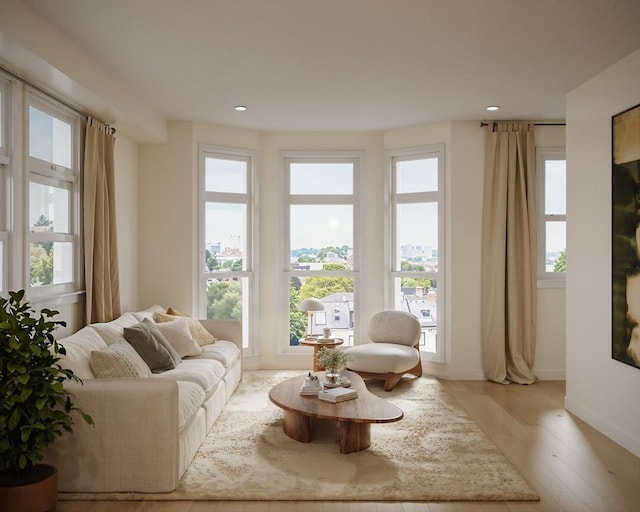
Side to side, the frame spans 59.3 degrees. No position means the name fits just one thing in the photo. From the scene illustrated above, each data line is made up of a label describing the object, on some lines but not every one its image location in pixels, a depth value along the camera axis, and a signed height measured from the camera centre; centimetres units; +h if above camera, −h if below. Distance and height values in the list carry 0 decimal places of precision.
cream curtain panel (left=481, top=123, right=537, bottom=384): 592 -1
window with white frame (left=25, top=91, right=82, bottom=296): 400 +42
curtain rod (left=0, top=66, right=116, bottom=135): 363 +115
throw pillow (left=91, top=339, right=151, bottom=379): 350 -71
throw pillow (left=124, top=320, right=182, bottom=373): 422 -73
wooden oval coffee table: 365 -107
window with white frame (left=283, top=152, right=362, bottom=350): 664 +18
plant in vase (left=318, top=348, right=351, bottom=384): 425 -83
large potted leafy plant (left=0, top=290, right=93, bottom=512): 271 -78
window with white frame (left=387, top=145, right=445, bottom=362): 620 +14
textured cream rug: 314 -135
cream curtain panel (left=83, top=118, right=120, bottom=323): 467 +22
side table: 591 -97
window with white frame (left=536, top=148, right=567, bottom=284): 613 +41
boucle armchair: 542 -98
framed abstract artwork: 378 +11
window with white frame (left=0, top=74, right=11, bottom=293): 360 +47
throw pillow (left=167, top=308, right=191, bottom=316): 553 -60
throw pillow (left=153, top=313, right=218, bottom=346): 518 -74
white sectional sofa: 310 -104
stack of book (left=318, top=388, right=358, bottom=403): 398 -102
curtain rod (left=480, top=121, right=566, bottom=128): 600 +138
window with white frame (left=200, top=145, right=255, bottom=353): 623 +19
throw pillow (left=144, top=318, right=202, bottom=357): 480 -74
